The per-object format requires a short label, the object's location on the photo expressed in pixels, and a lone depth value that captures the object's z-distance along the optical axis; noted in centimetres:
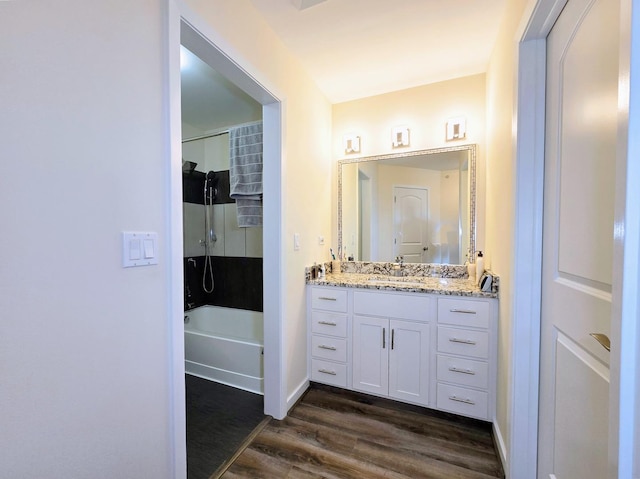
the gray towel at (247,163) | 221
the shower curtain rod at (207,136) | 308
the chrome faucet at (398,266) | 240
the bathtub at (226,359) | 216
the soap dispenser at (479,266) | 197
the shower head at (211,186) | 321
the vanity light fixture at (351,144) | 254
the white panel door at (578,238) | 78
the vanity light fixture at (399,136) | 236
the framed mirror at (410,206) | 224
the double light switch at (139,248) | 87
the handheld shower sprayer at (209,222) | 321
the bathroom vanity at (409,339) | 171
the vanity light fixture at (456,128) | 219
